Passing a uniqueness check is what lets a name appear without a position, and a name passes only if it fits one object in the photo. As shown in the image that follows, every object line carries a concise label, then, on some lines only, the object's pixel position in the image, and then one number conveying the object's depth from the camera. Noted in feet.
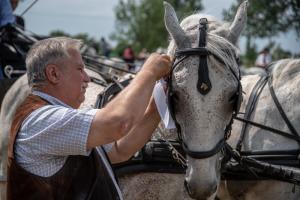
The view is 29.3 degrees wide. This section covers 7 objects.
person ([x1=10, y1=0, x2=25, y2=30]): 24.73
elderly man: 9.32
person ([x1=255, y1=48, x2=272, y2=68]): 60.92
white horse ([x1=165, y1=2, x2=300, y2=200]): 10.95
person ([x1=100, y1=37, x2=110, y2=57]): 64.44
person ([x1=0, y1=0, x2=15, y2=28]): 22.70
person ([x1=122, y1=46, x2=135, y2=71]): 62.12
